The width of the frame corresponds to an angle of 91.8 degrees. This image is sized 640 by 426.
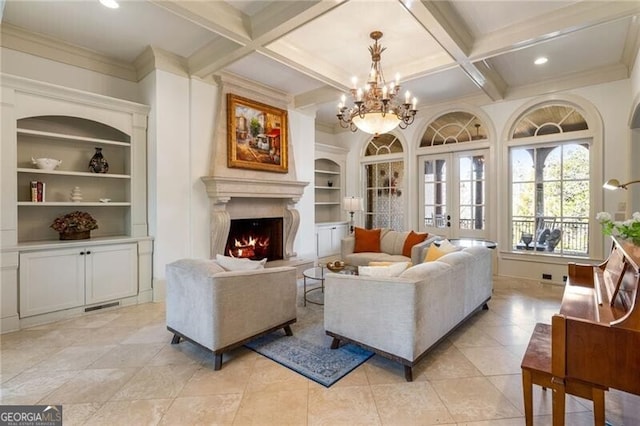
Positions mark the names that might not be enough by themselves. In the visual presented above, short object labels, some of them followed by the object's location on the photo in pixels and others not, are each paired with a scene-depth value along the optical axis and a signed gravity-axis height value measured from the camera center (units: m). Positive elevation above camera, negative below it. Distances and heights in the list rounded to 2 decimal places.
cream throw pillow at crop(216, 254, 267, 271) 2.72 -0.47
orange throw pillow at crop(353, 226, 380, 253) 5.26 -0.51
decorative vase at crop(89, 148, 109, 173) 3.90 +0.60
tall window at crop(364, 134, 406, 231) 6.76 +0.62
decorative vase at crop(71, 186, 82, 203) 3.75 +0.20
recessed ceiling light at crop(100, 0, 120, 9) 2.94 +2.00
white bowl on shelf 3.48 +0.55
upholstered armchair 2.42 -0.78
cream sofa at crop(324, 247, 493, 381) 2.25 -0.77
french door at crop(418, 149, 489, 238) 5.66 +0.34
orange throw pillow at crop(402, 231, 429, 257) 4.93 -0.48
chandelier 3.32 +1.11
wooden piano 1.38 -0.62
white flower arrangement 1.84 -0.10
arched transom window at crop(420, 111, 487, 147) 5.64 +1.54
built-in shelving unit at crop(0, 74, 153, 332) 3.19 +0.10
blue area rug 2.34 -1.21
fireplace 5.12 -0.47
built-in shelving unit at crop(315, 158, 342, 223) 7.58 +0.51
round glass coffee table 3.85 -0.80
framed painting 4.65 +1.21
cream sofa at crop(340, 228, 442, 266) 4.82 -0.65
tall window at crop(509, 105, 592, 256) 4.76 +0.41
